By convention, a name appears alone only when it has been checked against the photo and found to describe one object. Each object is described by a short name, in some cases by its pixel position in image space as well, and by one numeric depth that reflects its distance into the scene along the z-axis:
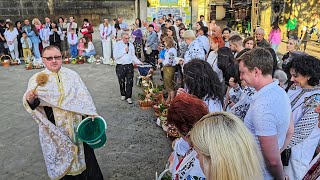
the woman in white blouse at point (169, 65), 6.82
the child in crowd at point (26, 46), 12.93
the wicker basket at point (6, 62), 12.65
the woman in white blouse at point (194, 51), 6.02
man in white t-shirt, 2.15
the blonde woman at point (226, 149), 1.43
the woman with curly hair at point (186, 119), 2.06
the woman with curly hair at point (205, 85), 3.03
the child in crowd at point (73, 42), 13.59
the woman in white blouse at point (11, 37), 13.00
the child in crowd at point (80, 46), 13.65
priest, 3.29
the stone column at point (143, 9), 15.74
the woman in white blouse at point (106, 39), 13.30
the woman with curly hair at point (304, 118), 2.78
